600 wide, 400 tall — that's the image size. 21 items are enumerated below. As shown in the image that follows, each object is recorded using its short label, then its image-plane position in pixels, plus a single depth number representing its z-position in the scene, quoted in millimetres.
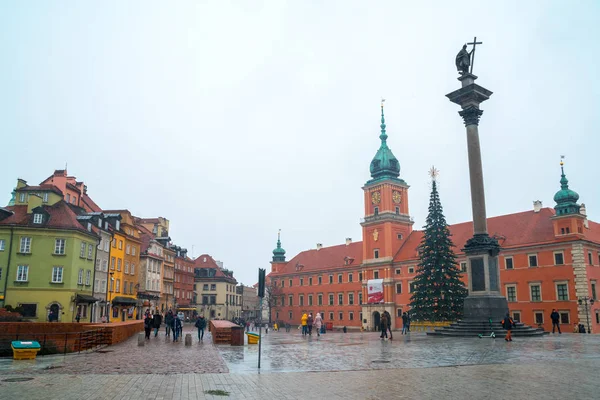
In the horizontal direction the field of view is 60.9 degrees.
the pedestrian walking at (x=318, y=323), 34081
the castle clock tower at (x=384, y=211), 85188
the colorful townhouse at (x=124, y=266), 56312
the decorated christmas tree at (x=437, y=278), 46938
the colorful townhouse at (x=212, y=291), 102250
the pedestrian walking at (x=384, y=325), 28375
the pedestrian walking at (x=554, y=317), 32153
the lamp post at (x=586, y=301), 52094
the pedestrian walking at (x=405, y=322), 34844
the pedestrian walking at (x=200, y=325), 29886
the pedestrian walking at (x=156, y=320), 31078
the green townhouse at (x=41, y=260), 43219
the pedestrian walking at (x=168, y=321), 33038
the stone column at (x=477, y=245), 27609
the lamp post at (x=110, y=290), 54531
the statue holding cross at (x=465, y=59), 32375
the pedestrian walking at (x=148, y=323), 29266
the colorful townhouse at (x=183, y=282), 84438
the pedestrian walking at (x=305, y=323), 37562
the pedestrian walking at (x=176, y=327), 28500
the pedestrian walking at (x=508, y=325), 23078
